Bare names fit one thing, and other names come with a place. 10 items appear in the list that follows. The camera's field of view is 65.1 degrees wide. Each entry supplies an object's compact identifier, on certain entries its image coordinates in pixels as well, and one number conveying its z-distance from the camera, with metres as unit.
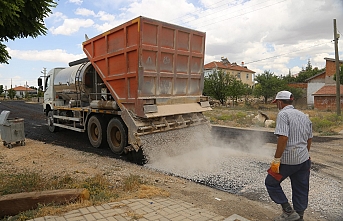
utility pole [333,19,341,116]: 17.59
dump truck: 6.71
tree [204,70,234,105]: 31.55
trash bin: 8.49
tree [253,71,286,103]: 36.97
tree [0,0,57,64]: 3.97
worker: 3.38
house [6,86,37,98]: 98.77
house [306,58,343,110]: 29.03
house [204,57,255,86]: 56.12
